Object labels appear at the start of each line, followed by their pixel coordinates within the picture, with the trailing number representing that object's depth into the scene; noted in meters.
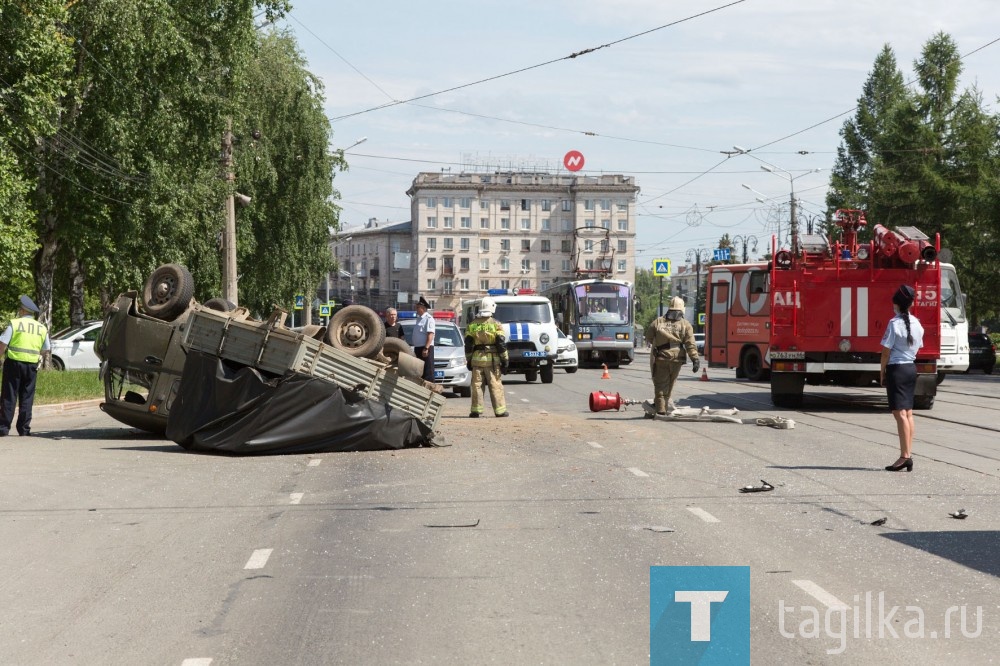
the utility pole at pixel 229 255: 32.47
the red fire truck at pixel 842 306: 20.69
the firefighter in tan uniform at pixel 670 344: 18.05
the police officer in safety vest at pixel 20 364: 15.58
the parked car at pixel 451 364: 25.58
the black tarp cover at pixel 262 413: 13.54
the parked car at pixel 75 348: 34.53
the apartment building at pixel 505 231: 142.62
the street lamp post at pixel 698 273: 81.49
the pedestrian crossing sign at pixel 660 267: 71.50
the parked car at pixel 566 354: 38.34
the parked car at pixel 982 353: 43.28
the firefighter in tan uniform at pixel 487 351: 17.95
